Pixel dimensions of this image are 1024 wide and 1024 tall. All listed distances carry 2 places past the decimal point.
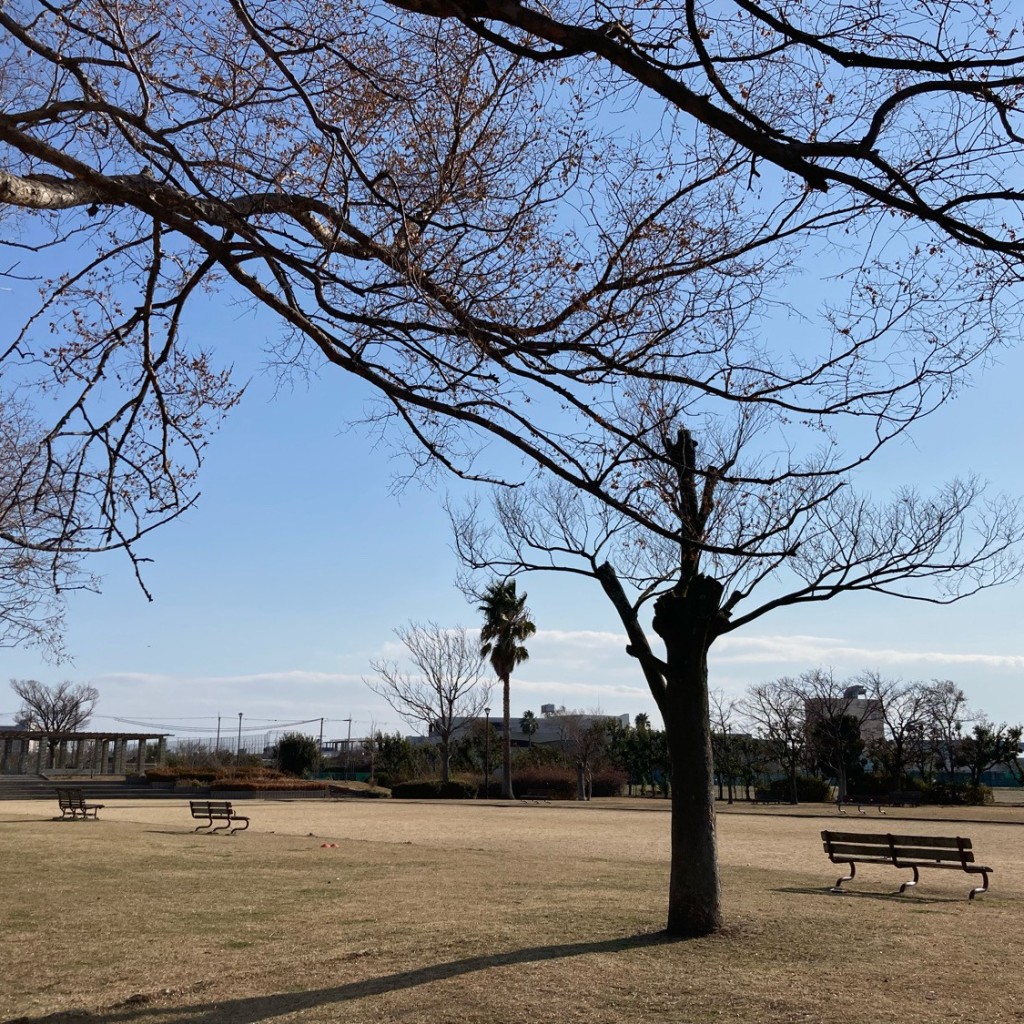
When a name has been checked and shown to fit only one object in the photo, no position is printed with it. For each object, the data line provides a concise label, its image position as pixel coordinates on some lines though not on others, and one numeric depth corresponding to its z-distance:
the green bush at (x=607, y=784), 63.44
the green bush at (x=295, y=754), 69.81
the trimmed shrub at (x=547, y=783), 59.97
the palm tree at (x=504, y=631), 58.34
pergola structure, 64.19
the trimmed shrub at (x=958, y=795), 48.47
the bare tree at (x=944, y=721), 62.03
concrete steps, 47.72
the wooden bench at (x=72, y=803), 27.52
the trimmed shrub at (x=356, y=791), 56.16
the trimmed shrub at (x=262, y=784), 52.00
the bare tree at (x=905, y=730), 59.03
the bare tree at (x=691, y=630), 8.45
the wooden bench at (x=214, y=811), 24.45
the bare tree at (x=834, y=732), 54.75
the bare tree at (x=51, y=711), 90.06
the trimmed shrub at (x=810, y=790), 55.00
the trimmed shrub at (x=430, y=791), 53.91
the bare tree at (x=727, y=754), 58.78
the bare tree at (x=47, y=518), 6.81
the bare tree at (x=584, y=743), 57.98
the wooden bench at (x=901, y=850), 13.18
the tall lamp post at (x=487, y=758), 59.00
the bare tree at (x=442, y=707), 60.34
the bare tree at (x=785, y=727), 58.66
